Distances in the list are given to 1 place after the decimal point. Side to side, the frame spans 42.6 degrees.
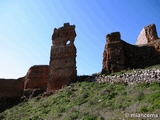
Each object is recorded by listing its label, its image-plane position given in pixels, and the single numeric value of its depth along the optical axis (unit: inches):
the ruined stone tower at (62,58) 834.8
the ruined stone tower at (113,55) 750.5
